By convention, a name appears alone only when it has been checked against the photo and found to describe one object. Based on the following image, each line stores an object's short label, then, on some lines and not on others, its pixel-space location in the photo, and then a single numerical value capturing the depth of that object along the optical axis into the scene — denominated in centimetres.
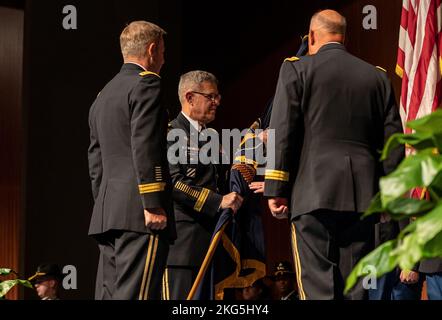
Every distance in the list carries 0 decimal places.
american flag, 1089
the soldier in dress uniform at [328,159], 643
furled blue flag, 897
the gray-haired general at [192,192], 869
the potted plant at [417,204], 261
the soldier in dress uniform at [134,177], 679
